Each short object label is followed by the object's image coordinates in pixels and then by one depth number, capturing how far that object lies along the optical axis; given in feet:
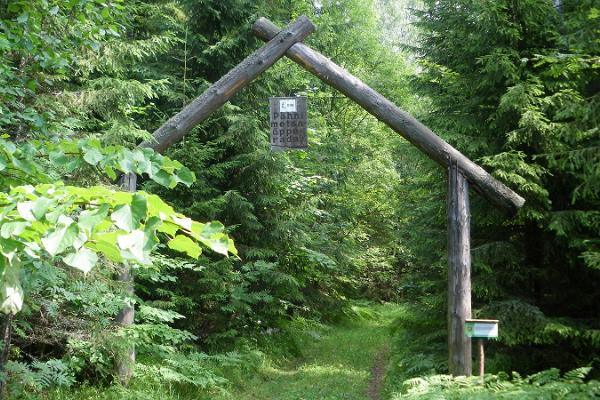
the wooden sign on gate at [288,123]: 23.52
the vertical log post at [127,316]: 21.90
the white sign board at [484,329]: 19.53
